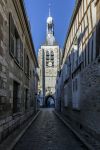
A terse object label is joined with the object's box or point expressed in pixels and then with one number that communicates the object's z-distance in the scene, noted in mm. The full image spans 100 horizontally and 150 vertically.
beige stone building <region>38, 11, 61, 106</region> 34467
